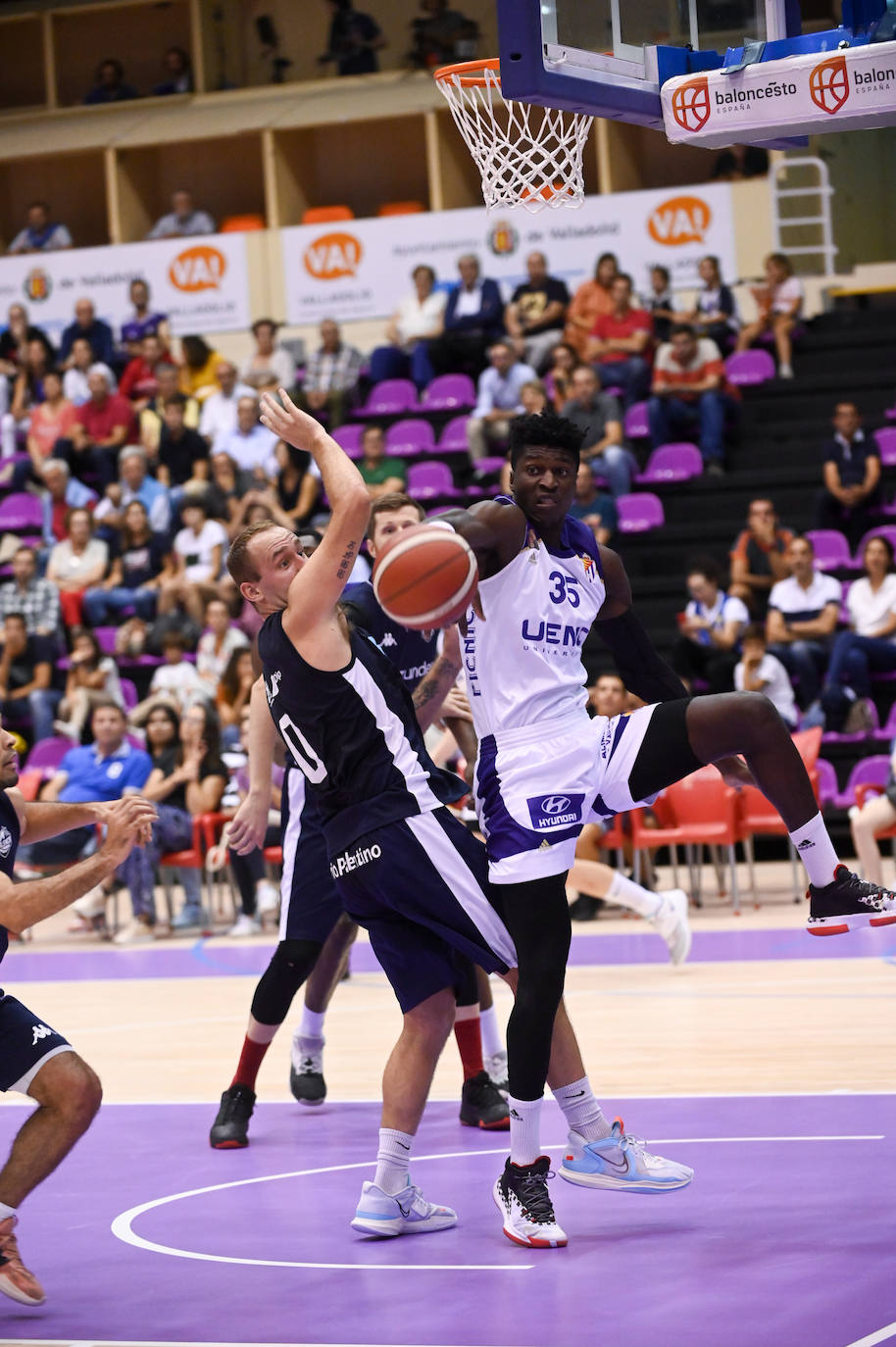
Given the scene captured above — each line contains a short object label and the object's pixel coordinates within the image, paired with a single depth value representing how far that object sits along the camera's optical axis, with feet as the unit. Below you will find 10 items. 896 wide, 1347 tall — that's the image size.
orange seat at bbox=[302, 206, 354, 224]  68.49
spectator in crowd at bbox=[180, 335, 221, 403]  63.36
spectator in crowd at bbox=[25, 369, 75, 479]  61.93
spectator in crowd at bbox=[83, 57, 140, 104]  75.10
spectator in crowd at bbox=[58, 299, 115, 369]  64.44
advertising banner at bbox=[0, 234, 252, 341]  65.62
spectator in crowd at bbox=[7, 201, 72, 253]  72.95
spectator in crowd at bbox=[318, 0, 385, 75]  71.10
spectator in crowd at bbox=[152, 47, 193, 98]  74.02
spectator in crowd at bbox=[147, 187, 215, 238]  69.10
